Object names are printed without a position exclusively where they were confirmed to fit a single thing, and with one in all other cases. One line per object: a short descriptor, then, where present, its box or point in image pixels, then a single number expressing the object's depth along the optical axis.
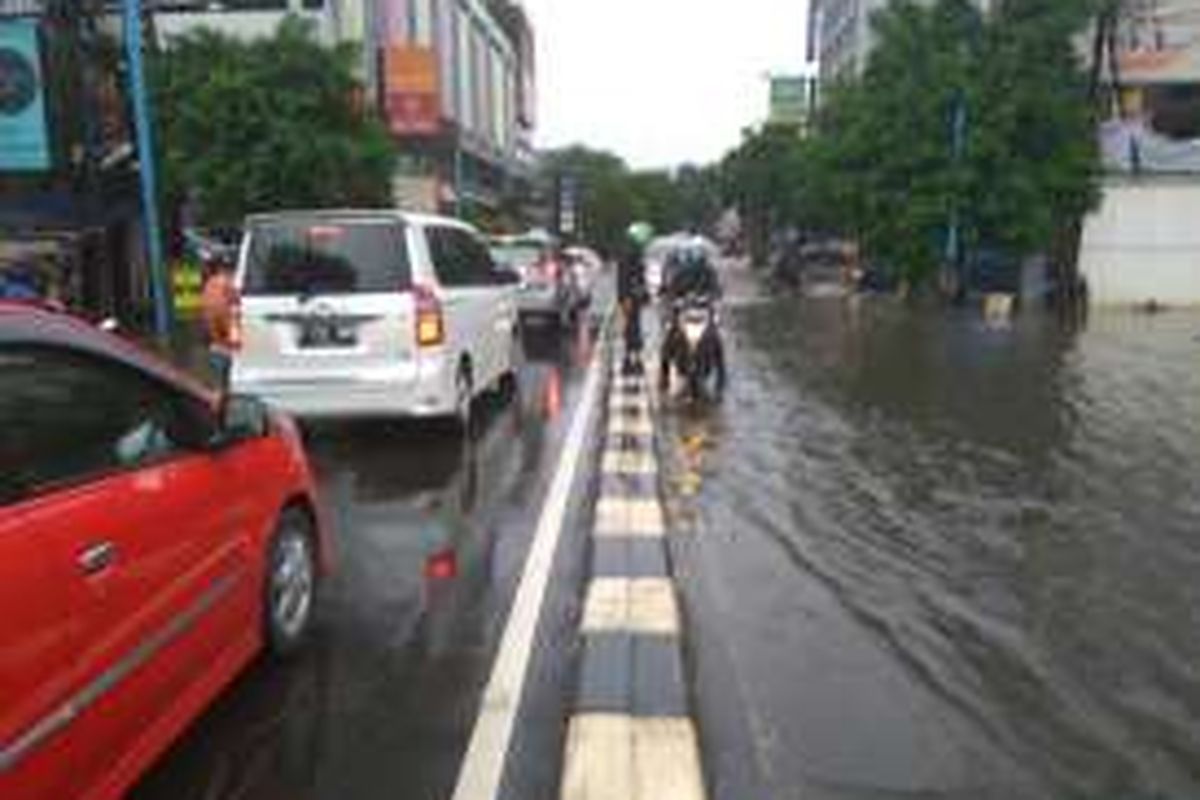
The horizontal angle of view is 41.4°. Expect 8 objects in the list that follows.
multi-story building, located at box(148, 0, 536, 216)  60.06
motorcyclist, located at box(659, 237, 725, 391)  16.97
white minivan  12.67
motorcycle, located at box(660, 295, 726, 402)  16.78
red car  4.17
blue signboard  28.86
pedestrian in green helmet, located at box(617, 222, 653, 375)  19.30
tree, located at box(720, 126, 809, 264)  72.81
